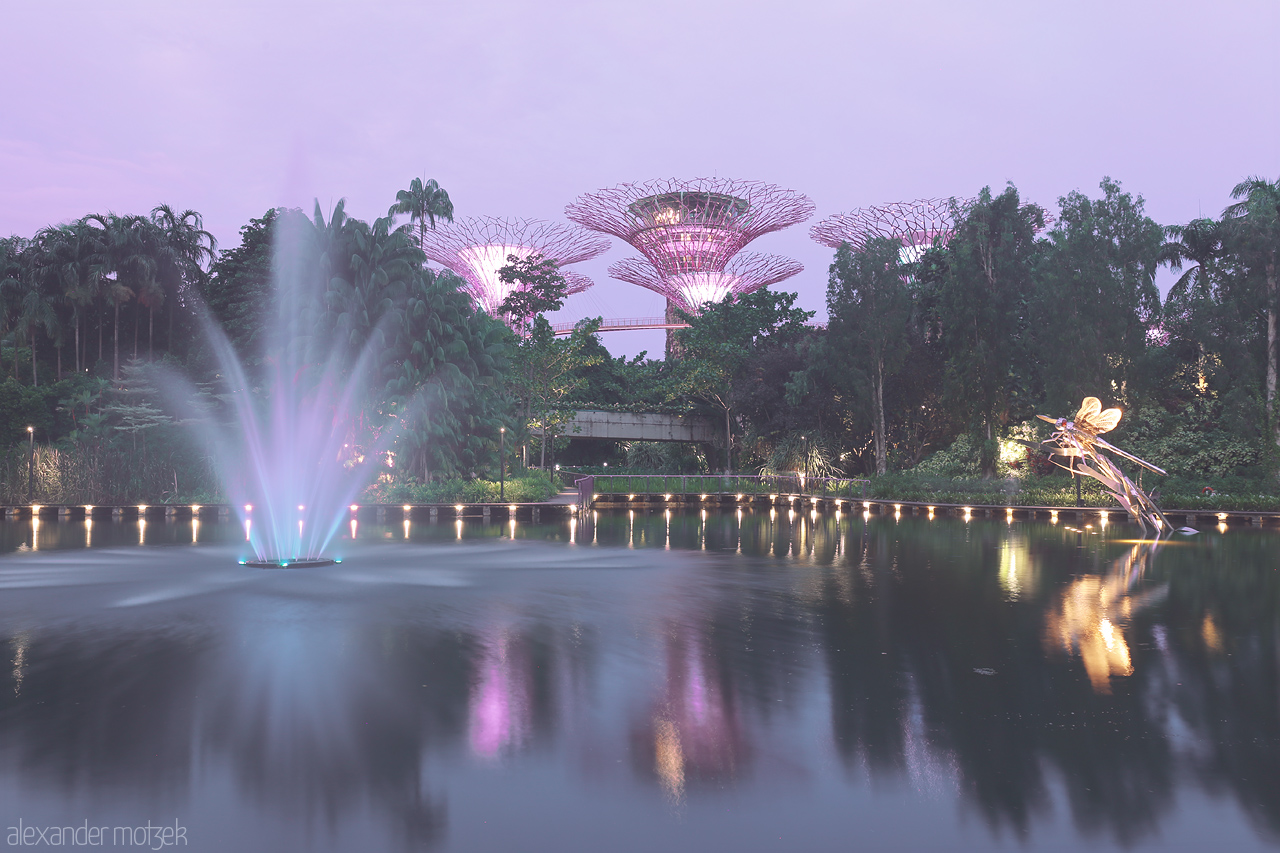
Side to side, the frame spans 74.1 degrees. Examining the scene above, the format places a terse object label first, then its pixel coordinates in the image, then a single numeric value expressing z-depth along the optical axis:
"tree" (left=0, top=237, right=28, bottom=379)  45.34
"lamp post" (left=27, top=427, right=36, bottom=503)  31.25
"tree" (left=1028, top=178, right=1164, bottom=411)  33.47
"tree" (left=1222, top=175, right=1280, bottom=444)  30.62
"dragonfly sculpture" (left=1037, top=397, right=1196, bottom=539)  23.23
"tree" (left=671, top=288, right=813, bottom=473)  49.34
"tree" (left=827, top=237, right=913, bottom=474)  40.16
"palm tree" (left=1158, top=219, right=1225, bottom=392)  33.62
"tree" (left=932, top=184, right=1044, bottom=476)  37.78
